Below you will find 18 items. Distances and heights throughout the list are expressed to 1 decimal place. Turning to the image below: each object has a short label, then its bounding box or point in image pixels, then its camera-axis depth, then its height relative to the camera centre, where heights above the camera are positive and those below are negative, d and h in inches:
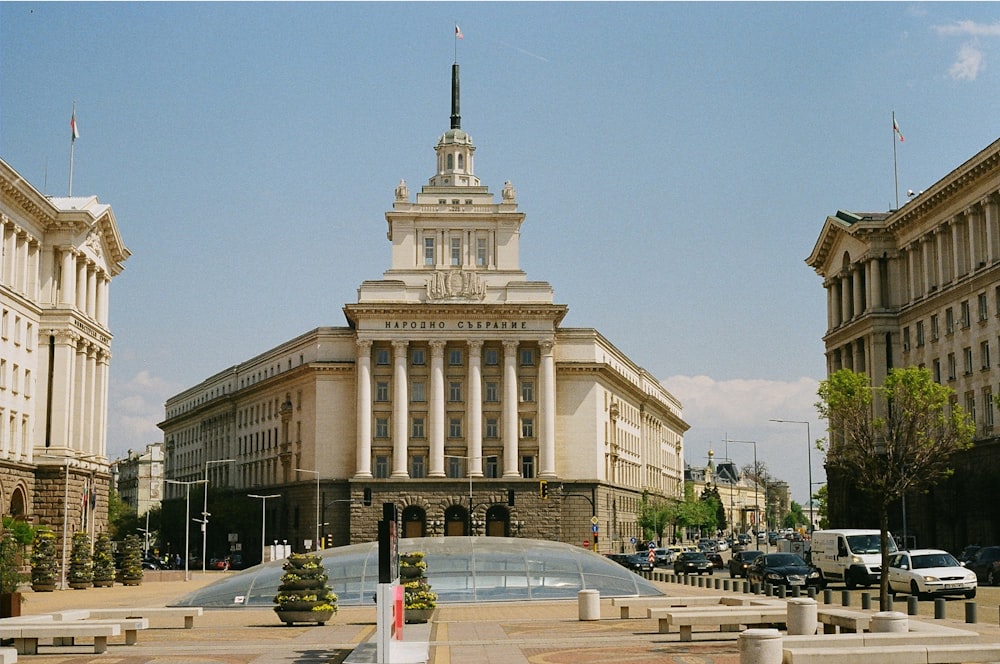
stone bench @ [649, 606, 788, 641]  1215.6 -93.7
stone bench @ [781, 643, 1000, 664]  843.4 -90.5
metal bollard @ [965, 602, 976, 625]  1344.7 -99.9
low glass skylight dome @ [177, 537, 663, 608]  1860.2 -86.9
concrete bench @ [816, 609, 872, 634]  1143.0 -91.2
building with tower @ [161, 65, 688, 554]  4414.4 +375.6
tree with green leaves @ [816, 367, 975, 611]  1700.3 +130.6
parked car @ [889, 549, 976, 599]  1796.3 -82.6
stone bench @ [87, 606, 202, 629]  1417.3 -102.2
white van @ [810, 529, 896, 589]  2118.6 -68.2
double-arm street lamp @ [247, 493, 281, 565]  4552.2 +10.3
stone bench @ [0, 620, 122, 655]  1122.7 -94.1
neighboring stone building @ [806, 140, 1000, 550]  2960.1 +511.5
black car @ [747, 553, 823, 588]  2268.7 -96.6
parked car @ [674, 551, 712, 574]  3169.3 -114.2
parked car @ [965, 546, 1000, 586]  2253.9 -89.2
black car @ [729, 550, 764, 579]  2748.5 -99.8
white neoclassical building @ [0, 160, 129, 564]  2935.5 +375.5
